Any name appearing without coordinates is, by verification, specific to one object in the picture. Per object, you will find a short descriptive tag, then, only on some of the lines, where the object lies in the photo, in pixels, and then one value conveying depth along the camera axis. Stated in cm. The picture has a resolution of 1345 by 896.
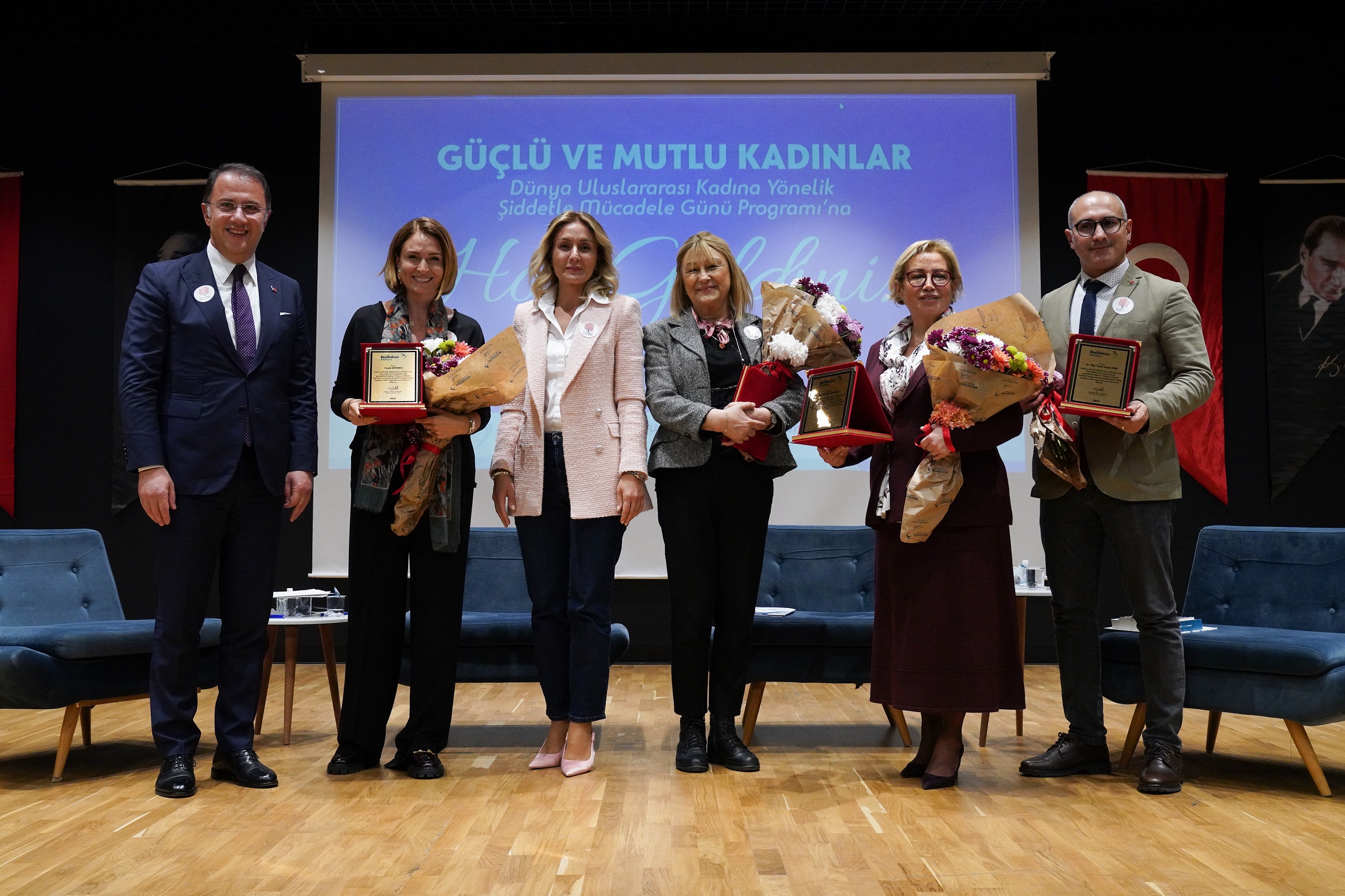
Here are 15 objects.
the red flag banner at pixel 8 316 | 577
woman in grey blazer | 289
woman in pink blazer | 286
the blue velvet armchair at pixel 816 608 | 348
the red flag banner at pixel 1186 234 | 581
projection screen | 562
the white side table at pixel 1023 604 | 337
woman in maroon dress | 266
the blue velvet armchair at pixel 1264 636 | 270
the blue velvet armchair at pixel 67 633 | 285
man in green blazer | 273
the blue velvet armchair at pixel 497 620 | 346
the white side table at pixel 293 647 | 345
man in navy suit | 266
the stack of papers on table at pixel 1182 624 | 308
